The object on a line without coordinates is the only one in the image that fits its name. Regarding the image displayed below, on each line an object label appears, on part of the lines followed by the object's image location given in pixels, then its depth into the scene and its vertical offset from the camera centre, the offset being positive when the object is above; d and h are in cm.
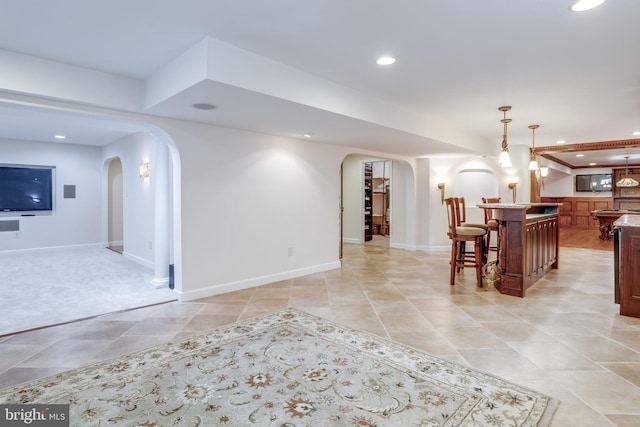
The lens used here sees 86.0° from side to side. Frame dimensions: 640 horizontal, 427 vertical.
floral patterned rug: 183 -112
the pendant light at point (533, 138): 578 +131
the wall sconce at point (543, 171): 848 +90
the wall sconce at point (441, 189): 764 +41
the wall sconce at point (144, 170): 591 +65
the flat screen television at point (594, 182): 1278 +93
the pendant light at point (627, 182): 1154 +87
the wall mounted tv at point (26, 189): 707 +40
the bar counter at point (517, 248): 423 -52
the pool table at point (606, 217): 844 -27
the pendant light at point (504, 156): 470 +70
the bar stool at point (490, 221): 493 -21
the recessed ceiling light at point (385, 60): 301 +131
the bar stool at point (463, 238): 464 -43
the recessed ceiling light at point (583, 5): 213 +128
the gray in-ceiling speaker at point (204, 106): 331 +99
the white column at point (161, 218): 461 -15
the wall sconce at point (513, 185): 769 +49
